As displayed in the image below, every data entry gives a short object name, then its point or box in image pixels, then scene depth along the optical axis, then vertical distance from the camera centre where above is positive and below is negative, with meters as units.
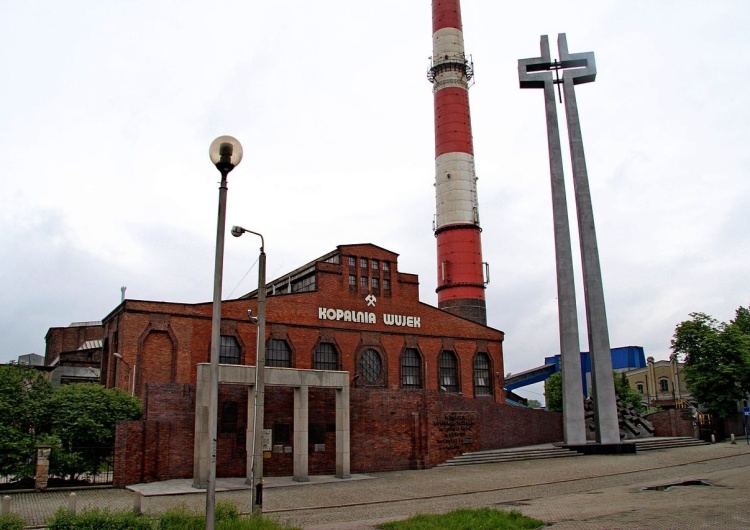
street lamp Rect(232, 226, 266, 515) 14.75 +0.70
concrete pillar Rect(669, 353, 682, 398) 71.62 +3.66
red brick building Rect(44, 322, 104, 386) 48.84 +6.34
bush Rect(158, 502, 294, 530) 11.72 -1.80
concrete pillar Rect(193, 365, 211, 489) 23.41 -0.22
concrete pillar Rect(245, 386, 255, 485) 25.65 -0.30
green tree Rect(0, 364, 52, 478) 22.67 +0.40
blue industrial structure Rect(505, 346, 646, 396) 63.88 +5.20
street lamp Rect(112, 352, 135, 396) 33.16 +3.05
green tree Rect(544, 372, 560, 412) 66.12 +2.38
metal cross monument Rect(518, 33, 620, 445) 36.22 +8.68
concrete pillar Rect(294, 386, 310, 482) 26.23 -0.52
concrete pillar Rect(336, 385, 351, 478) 27.34 -0.50
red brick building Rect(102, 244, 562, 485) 26.22 +3.17
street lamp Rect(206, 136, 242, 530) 10.33 +2.95
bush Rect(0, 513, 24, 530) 12.09 -1.76
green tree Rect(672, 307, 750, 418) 48.56 +3.72
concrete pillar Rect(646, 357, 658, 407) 73.69 +3.78
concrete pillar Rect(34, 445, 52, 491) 22.58 -1.38
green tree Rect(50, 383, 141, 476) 23.84 +0.02
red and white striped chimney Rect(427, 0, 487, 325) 49.88 +17.68
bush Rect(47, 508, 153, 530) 11.86 -1.74
